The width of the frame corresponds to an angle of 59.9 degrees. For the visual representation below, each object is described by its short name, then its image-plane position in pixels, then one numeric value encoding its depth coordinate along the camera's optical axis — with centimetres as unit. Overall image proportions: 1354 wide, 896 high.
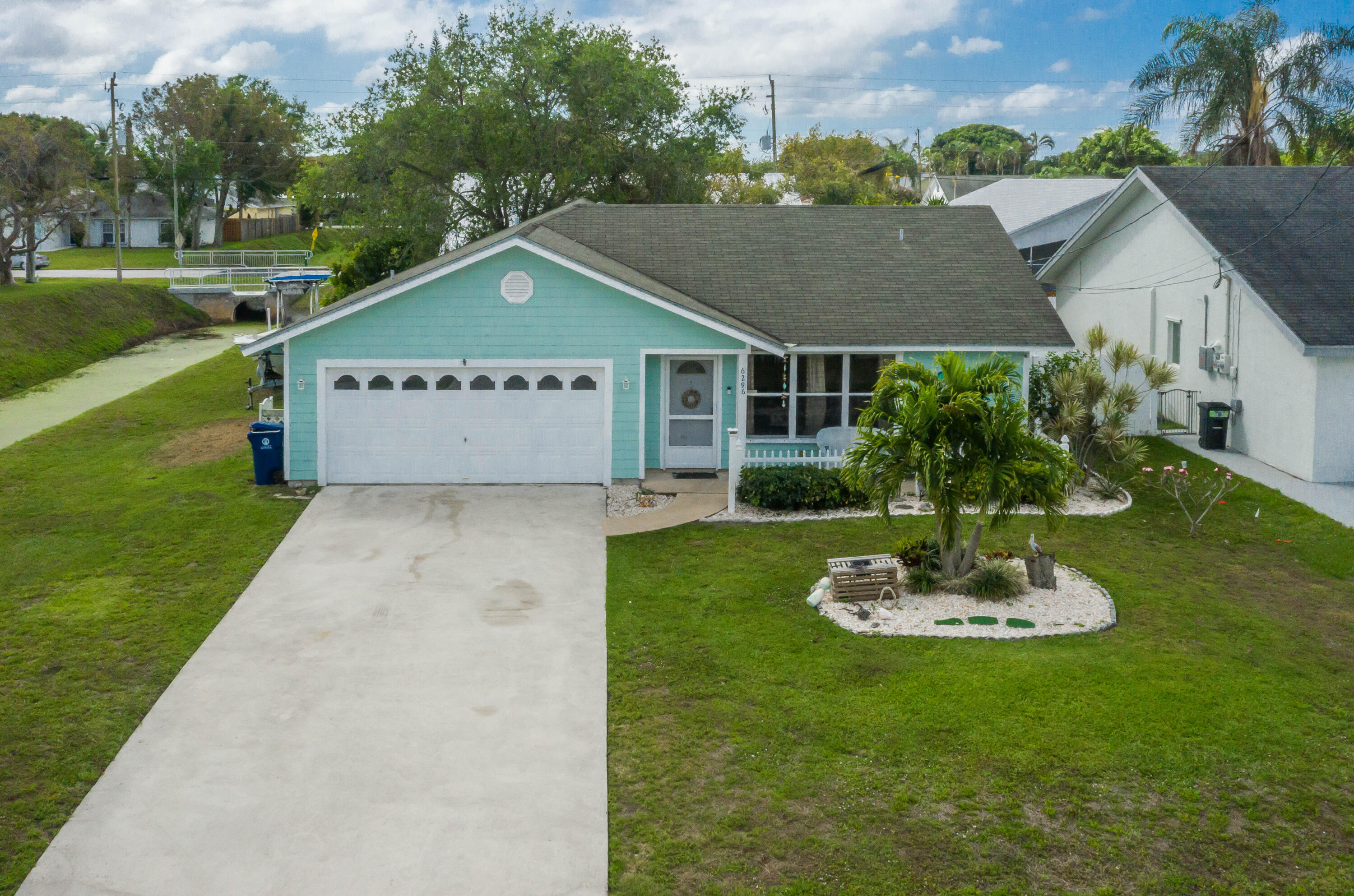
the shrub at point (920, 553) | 1456
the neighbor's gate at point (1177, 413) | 2397
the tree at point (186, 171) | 7019
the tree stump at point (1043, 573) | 1424
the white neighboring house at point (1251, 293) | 1959
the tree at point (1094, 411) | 1883
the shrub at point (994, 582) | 1385
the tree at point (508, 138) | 3725
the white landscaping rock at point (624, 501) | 1820
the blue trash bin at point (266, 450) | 1931
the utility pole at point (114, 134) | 4922
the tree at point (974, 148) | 10212
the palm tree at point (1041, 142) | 11244
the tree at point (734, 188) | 5791
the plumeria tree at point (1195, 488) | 1781
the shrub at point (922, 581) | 1409
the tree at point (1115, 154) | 6569
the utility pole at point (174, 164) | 5695
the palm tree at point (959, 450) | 1325
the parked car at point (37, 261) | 5744
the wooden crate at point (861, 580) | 1369
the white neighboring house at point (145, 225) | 7350
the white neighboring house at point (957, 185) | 6219
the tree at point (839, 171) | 5797
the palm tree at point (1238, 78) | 2922
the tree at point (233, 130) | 7475
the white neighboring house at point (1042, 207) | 4034
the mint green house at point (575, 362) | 1908
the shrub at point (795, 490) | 1820
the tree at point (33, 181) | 4141
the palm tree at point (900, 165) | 7706
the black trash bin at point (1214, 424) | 2208
